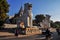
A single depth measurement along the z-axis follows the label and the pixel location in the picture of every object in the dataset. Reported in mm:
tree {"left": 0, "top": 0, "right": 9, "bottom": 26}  14114
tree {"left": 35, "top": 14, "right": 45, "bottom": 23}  40939
